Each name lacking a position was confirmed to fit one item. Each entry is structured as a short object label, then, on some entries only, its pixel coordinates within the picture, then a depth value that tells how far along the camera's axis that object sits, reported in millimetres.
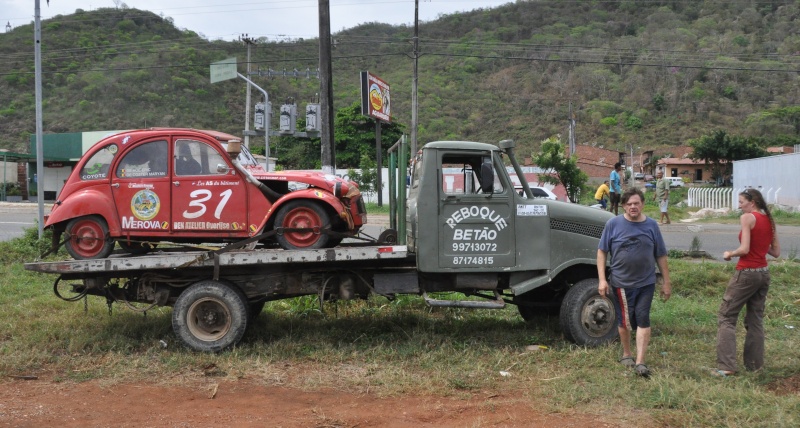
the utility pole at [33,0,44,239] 12427
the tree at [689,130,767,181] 47750
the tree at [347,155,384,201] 31016
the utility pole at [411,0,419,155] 27700
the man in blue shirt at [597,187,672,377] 5945
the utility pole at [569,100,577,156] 43944
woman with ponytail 5867
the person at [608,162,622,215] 15217
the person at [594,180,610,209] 16452
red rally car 6953
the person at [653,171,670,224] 19859
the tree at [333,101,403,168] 43969
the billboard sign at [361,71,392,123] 20562
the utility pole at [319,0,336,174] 11273
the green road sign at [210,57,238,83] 28781
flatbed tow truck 6801
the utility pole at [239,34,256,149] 33191
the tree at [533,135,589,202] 26906
